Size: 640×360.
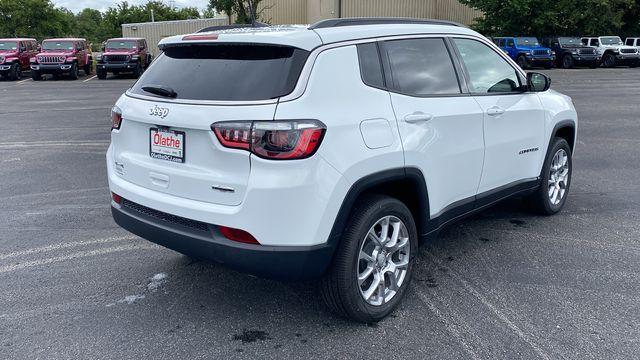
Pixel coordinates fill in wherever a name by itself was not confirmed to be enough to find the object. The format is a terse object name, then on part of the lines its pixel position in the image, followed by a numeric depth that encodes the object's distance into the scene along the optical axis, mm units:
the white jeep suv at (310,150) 2912
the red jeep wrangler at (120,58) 25875
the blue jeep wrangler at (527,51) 29156
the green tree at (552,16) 33750
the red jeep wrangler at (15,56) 25031
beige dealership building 38112
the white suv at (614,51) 30469
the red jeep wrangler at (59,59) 24844
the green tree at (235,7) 34281
